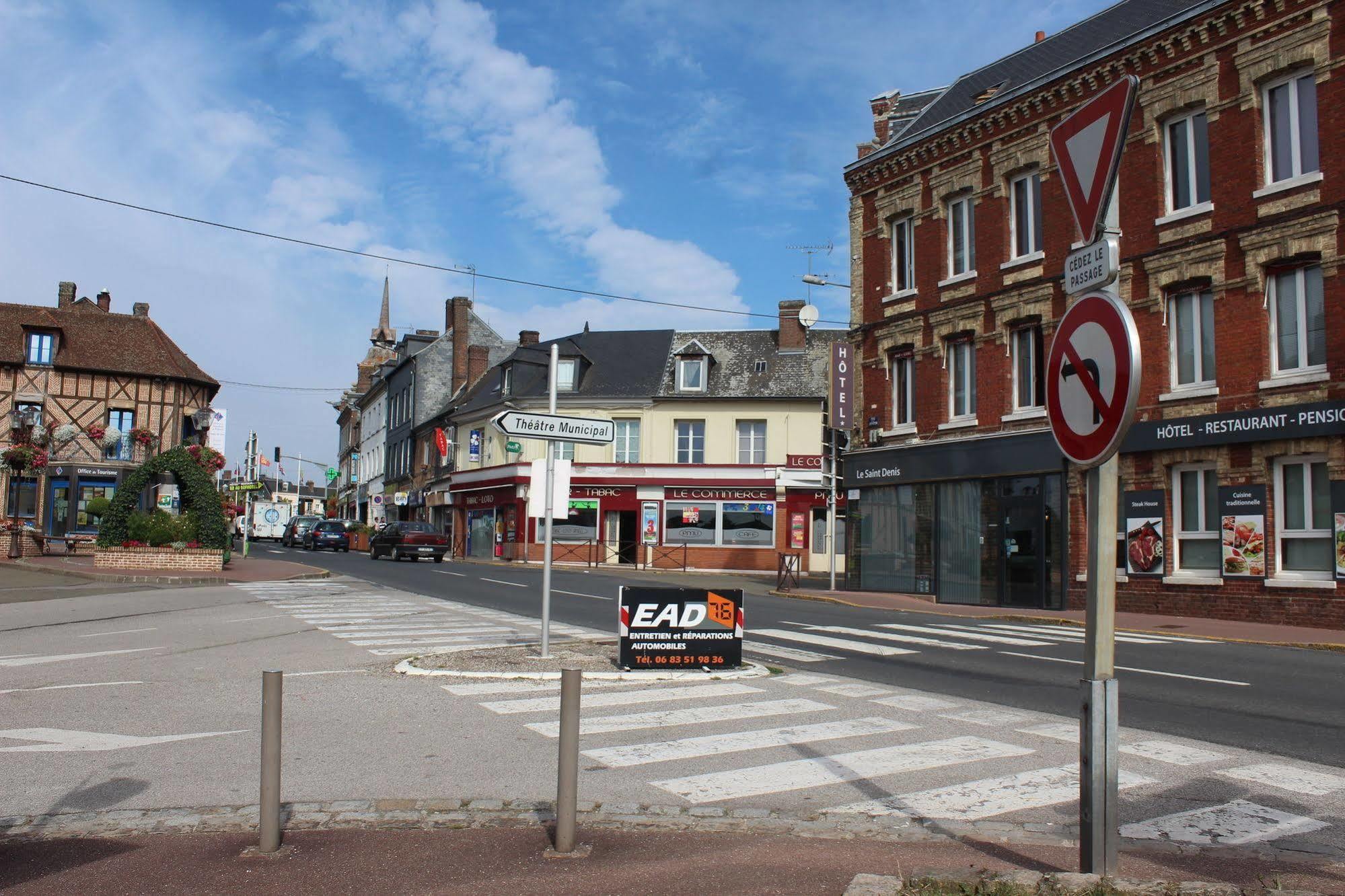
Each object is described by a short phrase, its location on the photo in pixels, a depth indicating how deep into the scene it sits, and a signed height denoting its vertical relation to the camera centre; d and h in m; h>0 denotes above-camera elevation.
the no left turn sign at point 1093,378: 3.54 +0.56
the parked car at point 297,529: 57.38 -0.26
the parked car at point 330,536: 51.50 -0.51
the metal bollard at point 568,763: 4.64 -1.01
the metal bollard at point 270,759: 4.73 -1.03
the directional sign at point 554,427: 10.31 +1.00
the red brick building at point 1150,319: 17.16 +4.20
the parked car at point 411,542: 39.62 -0.53
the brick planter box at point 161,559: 24.56 -0.86
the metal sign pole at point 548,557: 10.71 -0.28
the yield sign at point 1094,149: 3.79 +1.44
